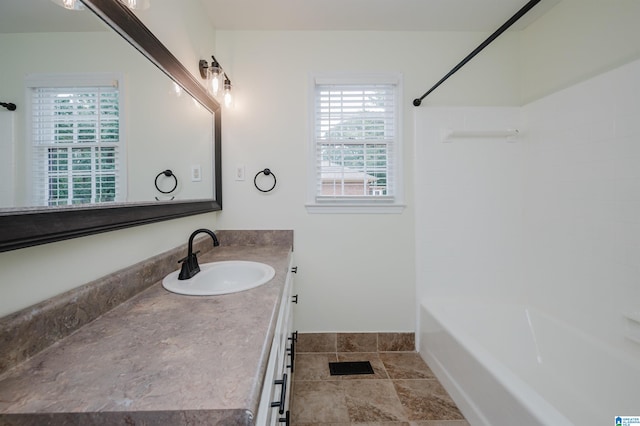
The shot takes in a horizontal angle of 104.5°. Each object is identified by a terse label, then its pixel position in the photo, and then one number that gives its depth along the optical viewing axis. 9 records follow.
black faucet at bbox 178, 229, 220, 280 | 1.15
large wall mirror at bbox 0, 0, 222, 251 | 0.61
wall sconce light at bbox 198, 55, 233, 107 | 1.63
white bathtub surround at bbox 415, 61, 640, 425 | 1.32
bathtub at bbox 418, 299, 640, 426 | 1.13
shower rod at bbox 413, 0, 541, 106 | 0.99
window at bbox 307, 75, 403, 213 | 1.99
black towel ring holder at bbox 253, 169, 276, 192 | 1.93
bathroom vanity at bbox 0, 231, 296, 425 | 0.42
